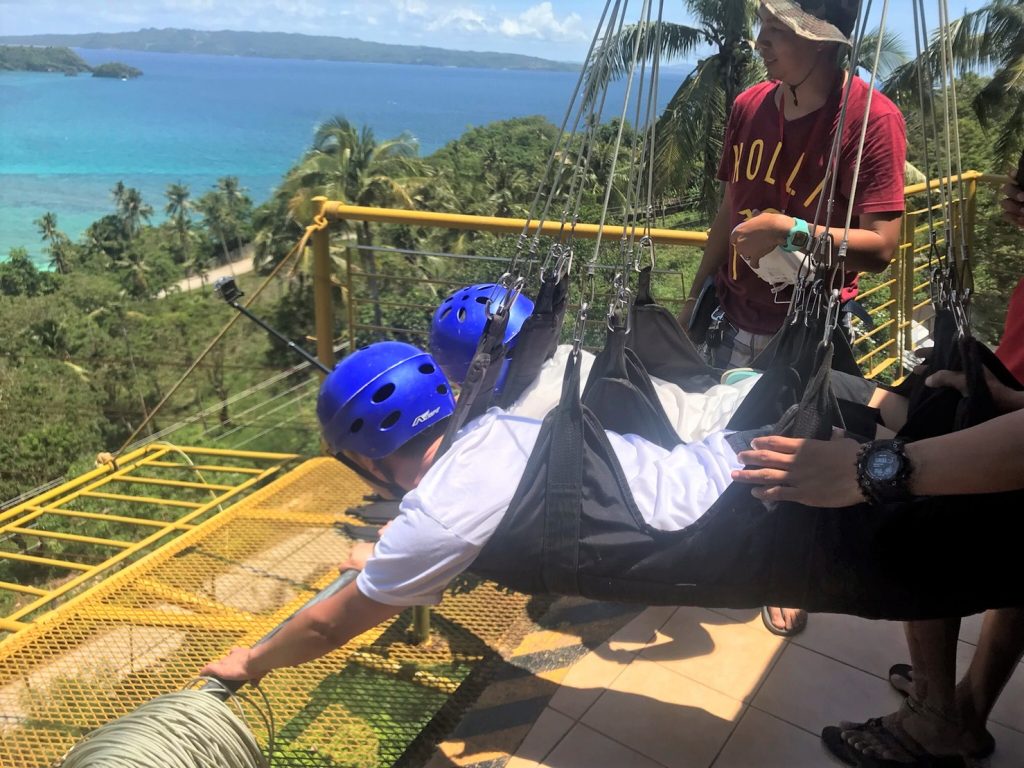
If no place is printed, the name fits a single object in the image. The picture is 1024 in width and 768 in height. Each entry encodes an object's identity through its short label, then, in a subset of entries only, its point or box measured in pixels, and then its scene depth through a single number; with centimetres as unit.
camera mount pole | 347
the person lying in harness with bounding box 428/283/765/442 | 190
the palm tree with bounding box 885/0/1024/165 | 1570
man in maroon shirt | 205
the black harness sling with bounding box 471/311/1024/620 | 140
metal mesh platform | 243
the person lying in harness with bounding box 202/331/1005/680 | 146
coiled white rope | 141
